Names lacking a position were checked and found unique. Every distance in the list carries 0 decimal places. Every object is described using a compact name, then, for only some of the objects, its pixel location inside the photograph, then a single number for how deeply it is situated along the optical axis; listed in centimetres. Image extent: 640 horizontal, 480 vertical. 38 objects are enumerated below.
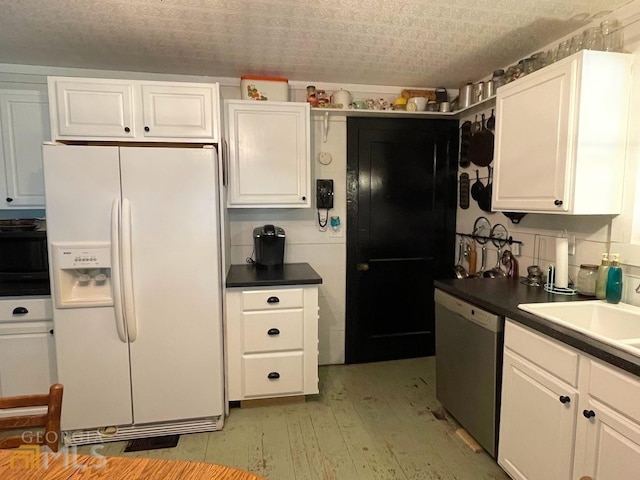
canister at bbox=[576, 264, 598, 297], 195
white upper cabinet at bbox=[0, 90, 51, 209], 243
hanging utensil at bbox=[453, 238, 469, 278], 306
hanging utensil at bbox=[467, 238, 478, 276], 300
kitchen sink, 168
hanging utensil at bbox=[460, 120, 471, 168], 303
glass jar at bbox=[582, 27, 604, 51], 181
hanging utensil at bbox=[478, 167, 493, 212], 278
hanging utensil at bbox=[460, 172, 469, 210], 309
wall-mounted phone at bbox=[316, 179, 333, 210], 303
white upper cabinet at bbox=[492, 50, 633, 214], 173
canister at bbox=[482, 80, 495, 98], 254
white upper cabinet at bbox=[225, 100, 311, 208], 262
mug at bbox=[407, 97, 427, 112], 296
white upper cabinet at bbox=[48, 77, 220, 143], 211
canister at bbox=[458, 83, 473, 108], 282
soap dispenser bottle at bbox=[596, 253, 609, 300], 186
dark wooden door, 312
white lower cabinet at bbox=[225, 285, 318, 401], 244
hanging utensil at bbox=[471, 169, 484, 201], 291
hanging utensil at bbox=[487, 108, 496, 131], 271
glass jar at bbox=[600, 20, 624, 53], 180
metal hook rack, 261
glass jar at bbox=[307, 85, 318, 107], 286
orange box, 274
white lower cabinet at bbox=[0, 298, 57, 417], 228
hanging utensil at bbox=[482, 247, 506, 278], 265
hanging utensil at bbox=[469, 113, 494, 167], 276
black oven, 225
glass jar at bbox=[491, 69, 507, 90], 243
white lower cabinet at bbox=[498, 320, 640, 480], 127
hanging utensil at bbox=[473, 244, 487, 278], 291
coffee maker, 277
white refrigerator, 203
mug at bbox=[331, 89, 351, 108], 289
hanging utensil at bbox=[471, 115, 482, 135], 289
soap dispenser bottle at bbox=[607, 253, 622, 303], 179
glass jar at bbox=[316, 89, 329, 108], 289
